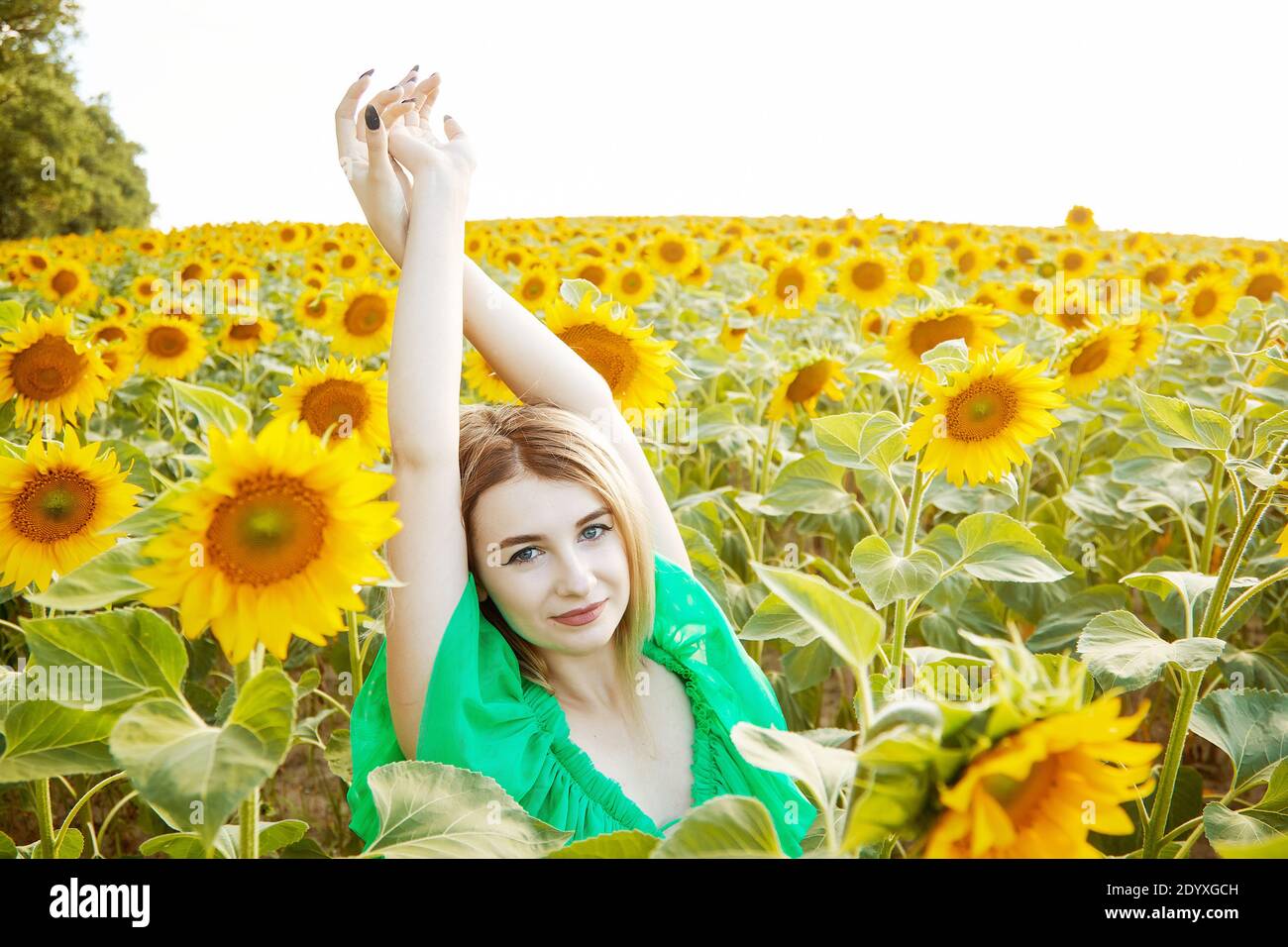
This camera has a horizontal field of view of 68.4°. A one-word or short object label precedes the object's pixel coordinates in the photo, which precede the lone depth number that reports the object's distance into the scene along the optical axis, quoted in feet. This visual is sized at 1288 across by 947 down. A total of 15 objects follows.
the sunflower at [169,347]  12.77
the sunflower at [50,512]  4.77
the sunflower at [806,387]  9.75
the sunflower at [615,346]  7.91
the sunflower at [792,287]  14.62
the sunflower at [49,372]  8.26
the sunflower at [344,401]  7.74
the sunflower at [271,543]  2.74
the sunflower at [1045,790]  2.01
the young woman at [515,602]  4.61
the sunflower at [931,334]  8.87
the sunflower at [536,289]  14.83
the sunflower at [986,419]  6.23
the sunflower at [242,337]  14.48
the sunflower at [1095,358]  10.18
